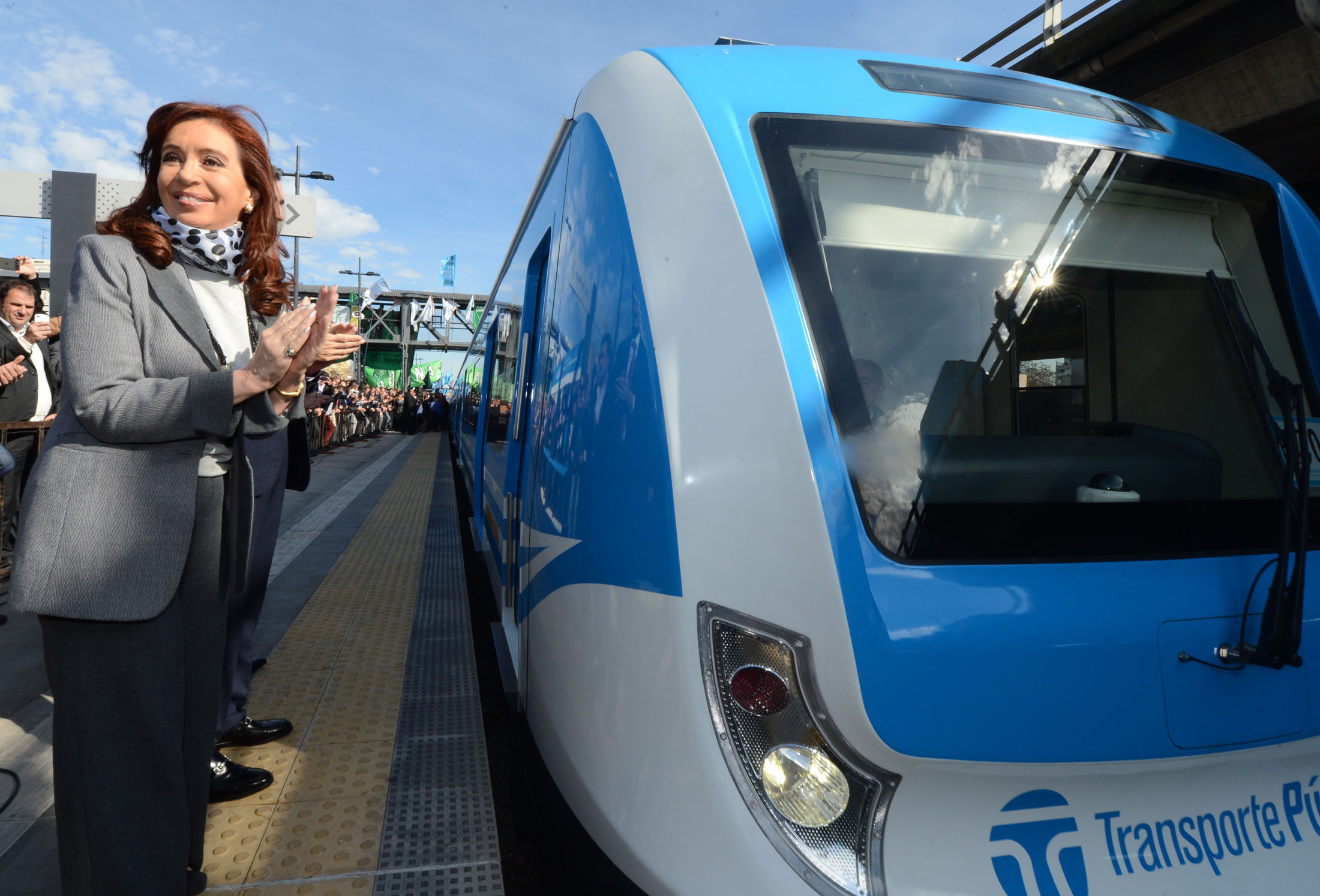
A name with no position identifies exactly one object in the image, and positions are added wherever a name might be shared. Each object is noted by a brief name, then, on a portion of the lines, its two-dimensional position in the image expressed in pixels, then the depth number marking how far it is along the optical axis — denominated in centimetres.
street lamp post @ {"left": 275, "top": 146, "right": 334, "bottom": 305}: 1928
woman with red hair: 151
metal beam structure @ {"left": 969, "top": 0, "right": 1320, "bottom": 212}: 736
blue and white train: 127
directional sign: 1227
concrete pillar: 619
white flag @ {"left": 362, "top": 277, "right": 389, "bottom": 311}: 1922
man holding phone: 471
